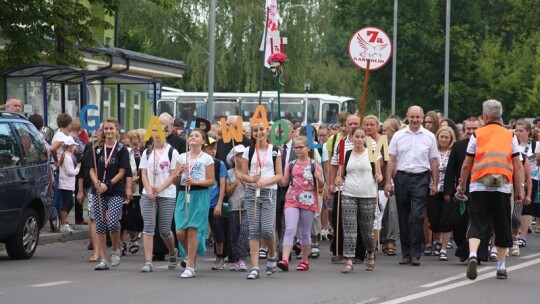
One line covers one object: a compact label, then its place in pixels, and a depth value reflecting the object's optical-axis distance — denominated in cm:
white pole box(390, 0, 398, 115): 5690
